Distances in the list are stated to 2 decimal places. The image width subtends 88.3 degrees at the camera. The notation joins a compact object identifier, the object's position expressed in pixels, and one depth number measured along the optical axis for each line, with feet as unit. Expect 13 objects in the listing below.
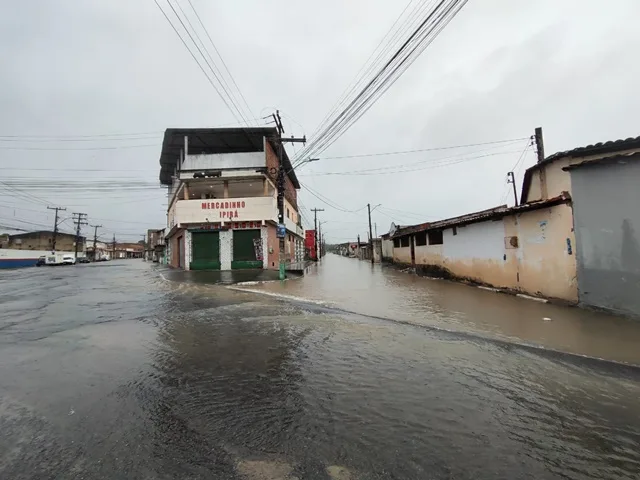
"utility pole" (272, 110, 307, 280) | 57.21
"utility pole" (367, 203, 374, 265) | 142.61
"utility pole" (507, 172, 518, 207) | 83.10
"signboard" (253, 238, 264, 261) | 76.84
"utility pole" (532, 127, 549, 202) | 58.08
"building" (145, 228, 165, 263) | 164.62
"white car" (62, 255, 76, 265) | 168.14
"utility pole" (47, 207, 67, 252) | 185.88
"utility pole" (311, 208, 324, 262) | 181.72
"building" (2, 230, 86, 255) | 207.31
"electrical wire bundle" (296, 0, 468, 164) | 20.03
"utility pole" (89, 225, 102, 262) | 266.57
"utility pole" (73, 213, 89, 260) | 218.67
